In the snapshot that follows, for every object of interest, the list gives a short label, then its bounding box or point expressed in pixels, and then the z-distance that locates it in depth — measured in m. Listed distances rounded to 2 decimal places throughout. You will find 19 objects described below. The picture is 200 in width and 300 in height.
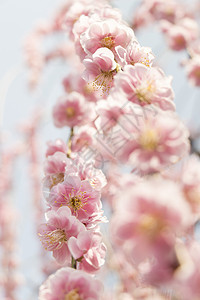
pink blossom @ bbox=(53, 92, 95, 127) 0.43
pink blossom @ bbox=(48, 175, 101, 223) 0.28
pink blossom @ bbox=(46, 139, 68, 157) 0.34
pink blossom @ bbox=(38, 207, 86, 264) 0.27
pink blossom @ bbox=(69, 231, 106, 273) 0.26
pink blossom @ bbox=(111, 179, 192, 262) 0.20
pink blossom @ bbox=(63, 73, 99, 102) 0.50
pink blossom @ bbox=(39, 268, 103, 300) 0.25
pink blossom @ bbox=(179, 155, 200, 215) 0.21
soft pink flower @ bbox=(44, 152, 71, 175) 0.31
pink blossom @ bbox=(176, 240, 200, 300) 0.19
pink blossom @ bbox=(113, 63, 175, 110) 0.24
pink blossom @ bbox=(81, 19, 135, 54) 0.29
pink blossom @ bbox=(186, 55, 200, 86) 0.50
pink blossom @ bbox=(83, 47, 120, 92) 0.27
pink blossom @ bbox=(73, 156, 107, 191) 0.29
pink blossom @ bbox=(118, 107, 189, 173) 0.22
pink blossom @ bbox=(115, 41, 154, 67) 0.27
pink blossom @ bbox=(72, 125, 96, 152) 0.36
